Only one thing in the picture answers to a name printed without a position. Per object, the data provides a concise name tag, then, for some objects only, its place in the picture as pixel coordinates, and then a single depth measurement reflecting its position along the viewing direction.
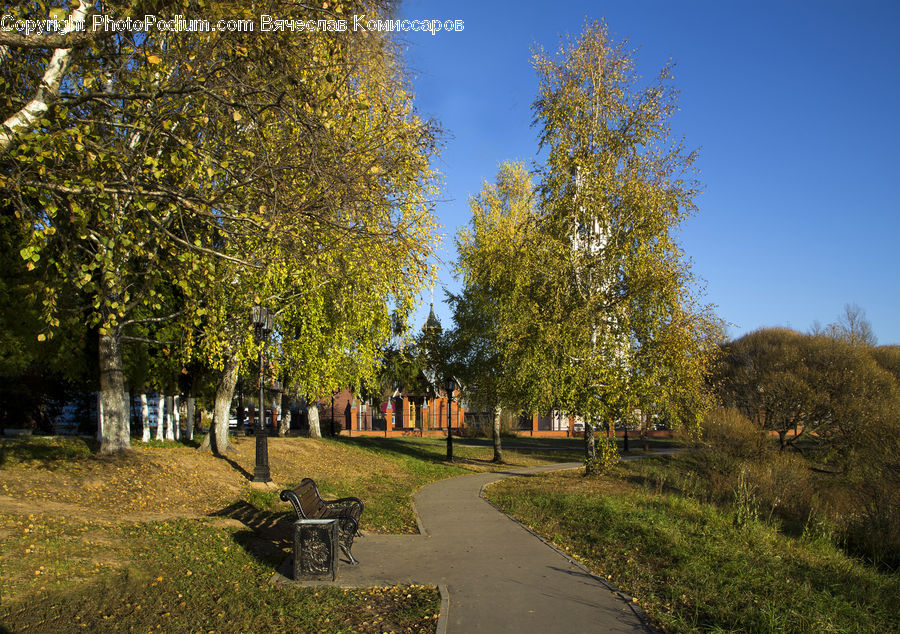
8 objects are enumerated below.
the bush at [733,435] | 18.81
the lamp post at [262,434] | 13.75
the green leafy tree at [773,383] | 26.58
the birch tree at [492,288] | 20.36
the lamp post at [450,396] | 24.28
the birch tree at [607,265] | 16.64
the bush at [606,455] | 16.72
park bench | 7.86
